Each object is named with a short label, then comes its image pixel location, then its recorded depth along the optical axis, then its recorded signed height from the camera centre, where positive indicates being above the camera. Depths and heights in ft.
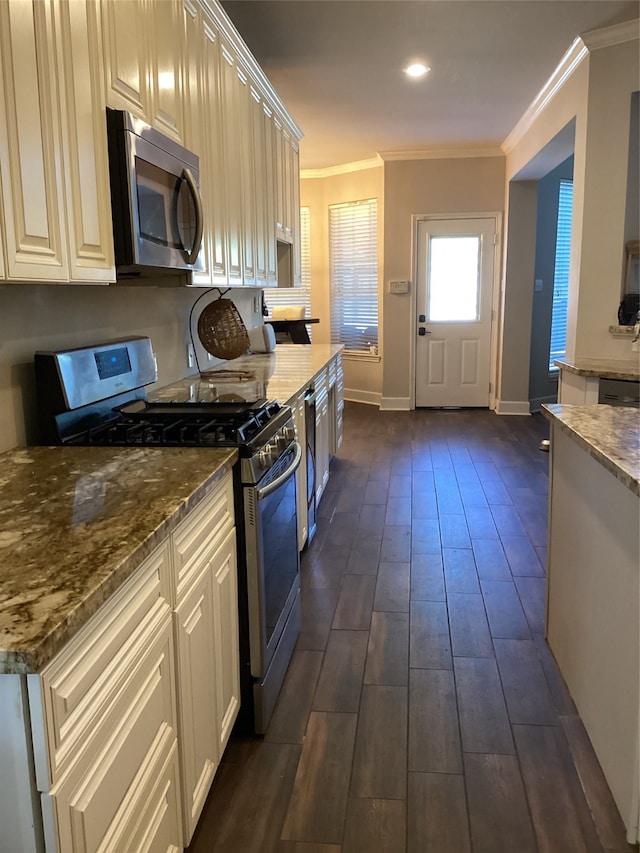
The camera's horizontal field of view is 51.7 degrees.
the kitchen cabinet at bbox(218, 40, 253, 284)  9.50 +2.41
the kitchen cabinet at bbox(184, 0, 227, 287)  7.98 +2.37
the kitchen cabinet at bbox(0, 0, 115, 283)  4.24 +1.17
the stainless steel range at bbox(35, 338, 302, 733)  6.08 -1.19
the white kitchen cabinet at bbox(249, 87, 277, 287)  11.50 +2.08
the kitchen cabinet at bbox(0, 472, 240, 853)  2.81 -2.13
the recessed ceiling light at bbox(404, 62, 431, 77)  13.76 +5.02
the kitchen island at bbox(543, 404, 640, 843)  5.22 -2.47
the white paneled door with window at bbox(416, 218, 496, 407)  23.12 -0.01
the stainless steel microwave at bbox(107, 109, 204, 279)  5.77 +1.07
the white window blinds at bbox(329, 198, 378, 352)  24.25 +1.41
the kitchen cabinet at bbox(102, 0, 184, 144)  5.78 +2.42
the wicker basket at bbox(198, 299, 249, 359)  10.87 -0.28
